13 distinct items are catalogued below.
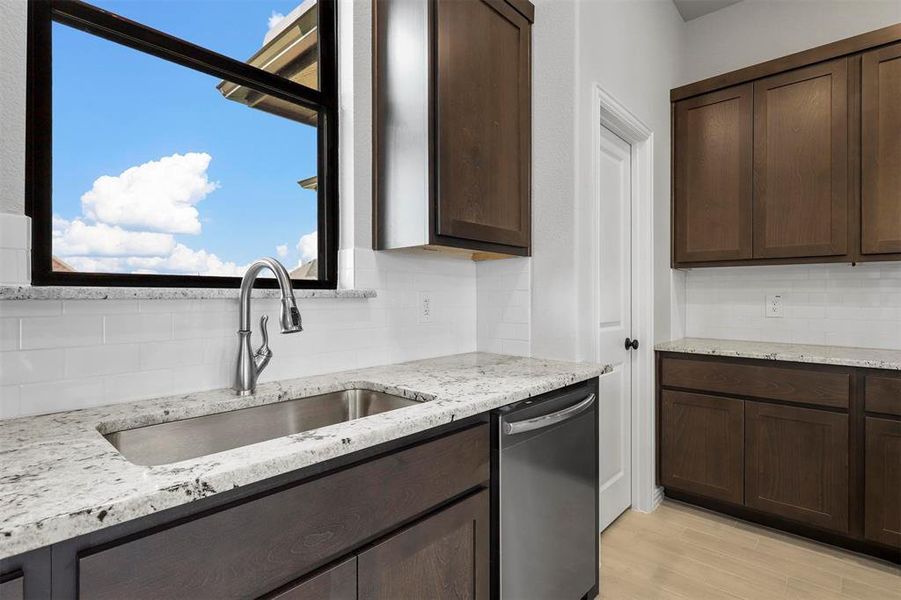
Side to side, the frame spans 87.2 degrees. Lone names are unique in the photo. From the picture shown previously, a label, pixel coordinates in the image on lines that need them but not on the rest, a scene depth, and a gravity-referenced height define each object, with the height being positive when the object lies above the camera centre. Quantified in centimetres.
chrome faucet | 132 -14
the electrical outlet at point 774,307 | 285 -5
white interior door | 238 -9
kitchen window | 124 +50
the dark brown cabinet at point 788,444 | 212 -73
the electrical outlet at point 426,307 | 208 -3
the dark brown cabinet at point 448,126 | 168 +66
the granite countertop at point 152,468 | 64 -28
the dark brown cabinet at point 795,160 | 232 +76
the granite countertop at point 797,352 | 216 -27
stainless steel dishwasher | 140 -65
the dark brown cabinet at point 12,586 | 60 -36
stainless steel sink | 113 -35
